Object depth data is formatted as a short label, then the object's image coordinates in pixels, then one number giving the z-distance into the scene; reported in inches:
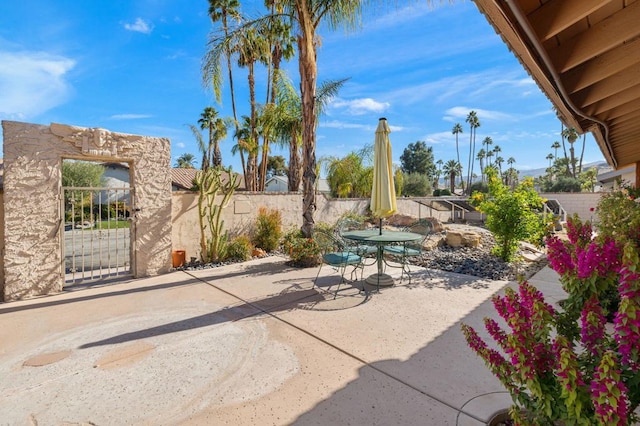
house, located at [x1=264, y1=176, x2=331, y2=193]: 1459.9
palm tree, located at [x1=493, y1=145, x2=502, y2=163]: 2706.7
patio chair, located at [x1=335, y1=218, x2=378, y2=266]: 240.4
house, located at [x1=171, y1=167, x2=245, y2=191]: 1062.5
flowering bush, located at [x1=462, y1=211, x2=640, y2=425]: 50.1
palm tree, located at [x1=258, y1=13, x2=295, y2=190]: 544.6
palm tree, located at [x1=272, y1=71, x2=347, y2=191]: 491.2
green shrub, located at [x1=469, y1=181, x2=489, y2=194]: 1680.1
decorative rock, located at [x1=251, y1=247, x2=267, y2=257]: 336.8
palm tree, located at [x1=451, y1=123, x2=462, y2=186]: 2347.4
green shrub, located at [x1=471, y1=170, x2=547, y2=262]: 270.5
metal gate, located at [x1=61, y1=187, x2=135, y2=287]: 250.5
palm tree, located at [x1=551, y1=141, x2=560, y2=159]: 2203.5
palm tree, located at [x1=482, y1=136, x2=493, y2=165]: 2632.9
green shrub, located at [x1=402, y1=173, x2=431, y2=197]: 1348.4
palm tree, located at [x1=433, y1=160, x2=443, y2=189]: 2281.0
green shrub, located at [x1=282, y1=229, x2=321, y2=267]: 284.4
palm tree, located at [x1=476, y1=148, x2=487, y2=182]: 2689.0
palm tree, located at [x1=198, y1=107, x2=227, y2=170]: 919.0
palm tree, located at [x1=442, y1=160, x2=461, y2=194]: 2241.6
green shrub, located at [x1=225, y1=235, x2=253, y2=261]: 314.7
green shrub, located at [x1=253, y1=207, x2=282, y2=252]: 360.5
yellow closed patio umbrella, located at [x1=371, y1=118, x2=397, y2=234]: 223.5
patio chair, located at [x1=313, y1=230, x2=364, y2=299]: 204.5
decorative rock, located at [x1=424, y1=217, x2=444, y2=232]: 425.0
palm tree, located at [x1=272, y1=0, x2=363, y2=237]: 270.8
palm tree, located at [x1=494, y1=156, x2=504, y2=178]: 2795.3
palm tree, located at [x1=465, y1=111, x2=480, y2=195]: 2193.7
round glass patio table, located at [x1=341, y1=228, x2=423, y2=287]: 201.8
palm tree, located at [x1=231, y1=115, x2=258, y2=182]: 677.3
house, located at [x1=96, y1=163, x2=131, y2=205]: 999.6
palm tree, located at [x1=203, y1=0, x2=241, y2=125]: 694.5
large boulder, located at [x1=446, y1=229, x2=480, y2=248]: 366.3
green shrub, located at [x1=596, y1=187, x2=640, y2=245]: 206.7
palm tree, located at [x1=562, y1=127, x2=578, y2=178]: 1640.0
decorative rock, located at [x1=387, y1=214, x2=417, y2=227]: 481.7
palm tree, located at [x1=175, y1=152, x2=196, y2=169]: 1921.8
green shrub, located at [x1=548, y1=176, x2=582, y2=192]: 1462.8
